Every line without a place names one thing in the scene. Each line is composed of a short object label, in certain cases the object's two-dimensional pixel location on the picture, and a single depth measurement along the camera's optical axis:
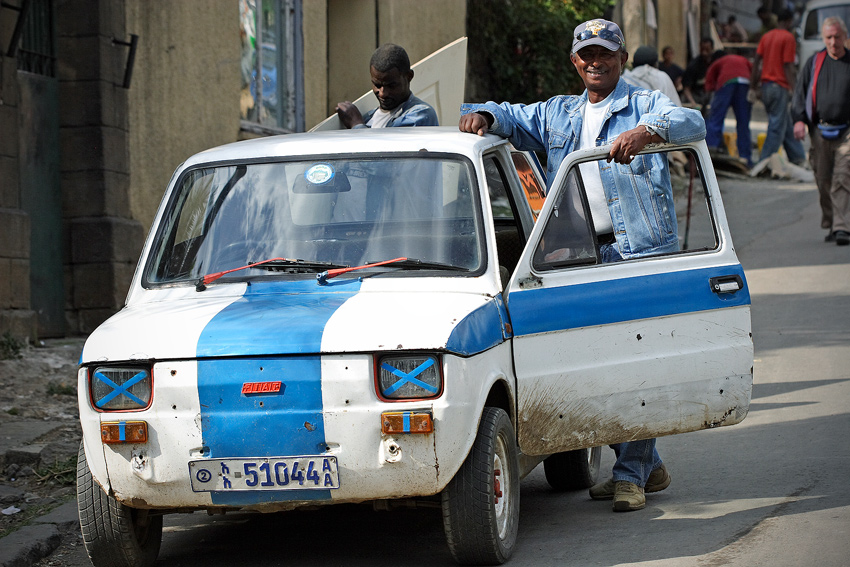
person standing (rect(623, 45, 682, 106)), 23.55
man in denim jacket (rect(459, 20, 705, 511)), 10.97
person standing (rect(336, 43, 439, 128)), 13.64
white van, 51.53
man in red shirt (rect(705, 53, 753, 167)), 41.37
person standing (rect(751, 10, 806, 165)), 39.42
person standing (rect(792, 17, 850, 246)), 25.06
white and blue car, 8.59
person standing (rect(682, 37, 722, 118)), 47.47
